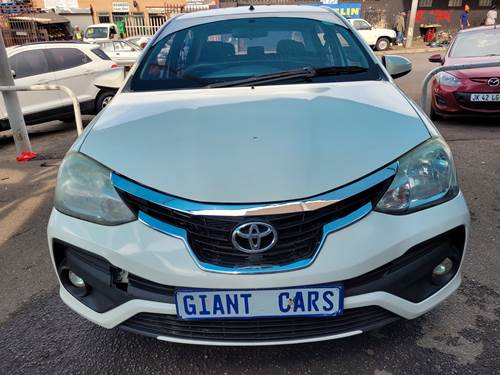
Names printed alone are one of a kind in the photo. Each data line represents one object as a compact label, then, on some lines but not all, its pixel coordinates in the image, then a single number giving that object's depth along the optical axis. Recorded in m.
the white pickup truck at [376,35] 20.86
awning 17.94
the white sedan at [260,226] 1.56
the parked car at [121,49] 14.74
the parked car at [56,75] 7.18
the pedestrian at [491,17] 22.84
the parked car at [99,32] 19.83
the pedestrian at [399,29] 23.75
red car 5.65
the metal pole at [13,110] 5.23
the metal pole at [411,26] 20.44
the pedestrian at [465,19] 24.50
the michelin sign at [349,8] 25.27
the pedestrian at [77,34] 24.88
